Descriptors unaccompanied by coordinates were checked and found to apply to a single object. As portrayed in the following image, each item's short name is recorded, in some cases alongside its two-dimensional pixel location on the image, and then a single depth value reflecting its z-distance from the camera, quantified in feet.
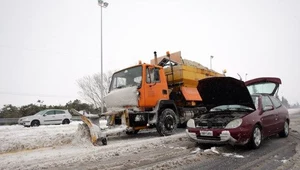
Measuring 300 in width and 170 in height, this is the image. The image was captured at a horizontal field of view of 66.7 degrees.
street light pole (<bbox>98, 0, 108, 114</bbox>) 83.71
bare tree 122.21
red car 18.71
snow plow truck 26.63
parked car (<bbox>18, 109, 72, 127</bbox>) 63.35
